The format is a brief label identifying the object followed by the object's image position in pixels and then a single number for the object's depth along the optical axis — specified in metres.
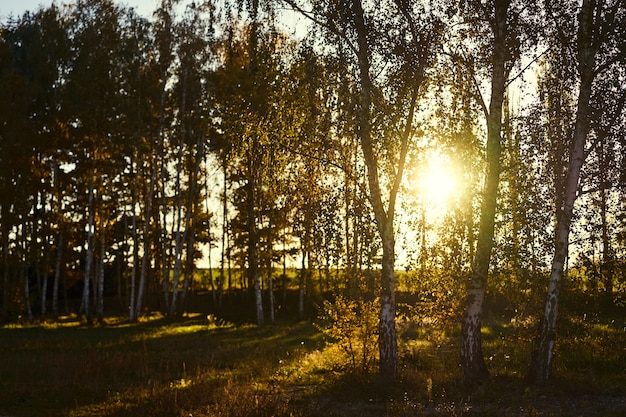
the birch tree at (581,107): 14.93
